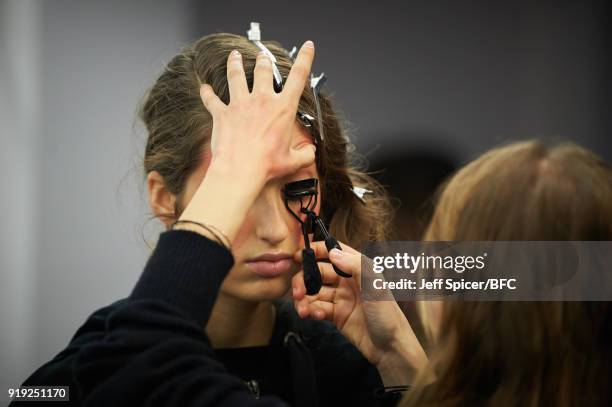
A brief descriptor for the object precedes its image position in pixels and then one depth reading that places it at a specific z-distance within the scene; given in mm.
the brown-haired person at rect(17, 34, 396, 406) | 2213
